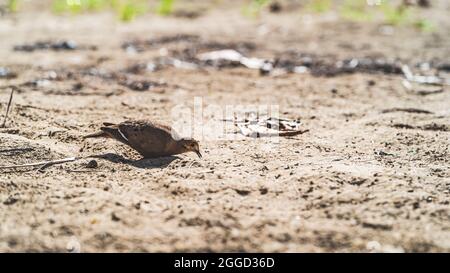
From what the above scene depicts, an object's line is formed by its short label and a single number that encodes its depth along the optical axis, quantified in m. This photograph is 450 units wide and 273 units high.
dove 5.07
